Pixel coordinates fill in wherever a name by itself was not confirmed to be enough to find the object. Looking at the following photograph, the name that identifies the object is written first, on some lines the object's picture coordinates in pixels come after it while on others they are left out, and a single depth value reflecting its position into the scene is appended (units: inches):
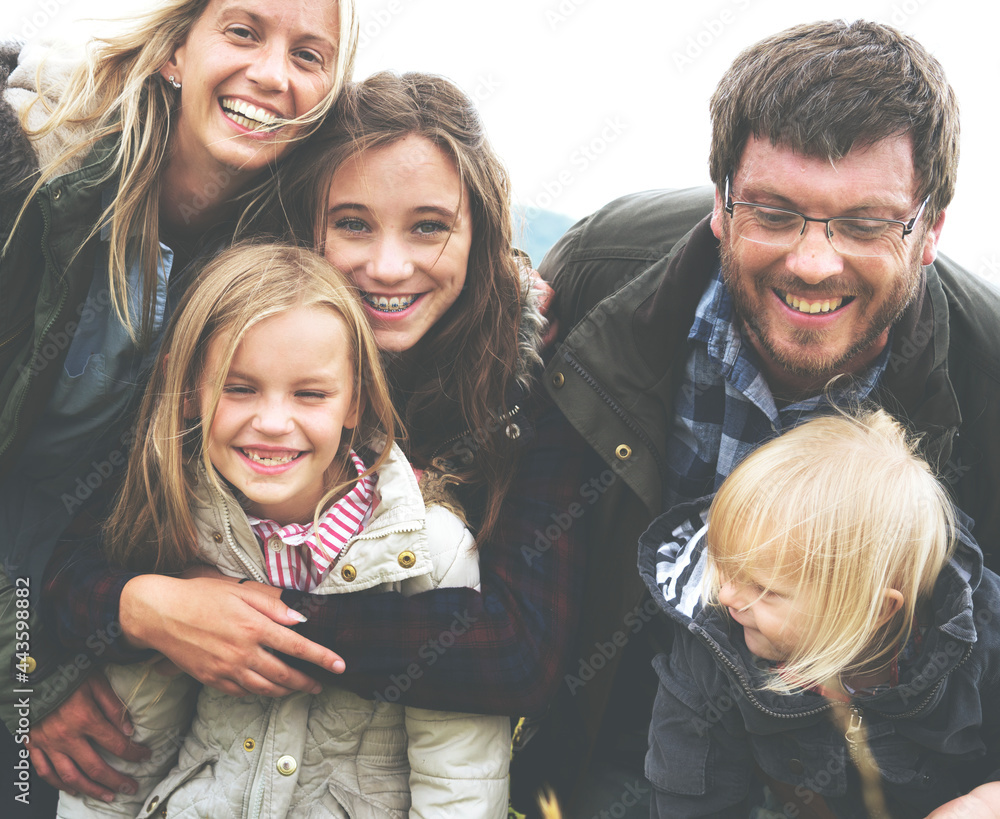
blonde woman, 42.5
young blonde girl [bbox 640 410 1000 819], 38.9
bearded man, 42.1
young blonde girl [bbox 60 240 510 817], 41.6
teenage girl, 41.7
